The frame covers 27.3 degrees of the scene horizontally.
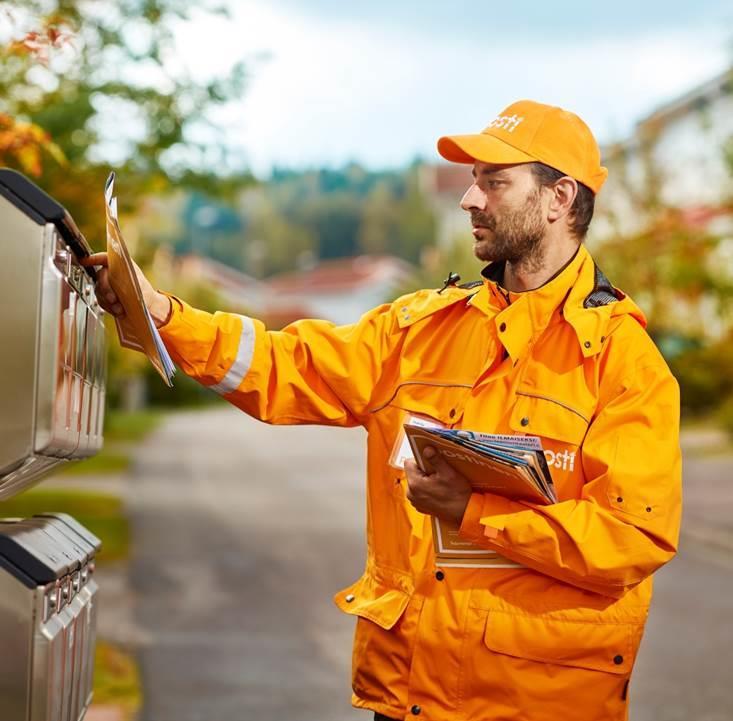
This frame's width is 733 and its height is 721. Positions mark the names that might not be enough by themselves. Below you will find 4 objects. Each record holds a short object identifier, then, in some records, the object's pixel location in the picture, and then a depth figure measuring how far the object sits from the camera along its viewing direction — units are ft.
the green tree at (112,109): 33.40
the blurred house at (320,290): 313.94
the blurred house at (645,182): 120.78
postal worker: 11.22
